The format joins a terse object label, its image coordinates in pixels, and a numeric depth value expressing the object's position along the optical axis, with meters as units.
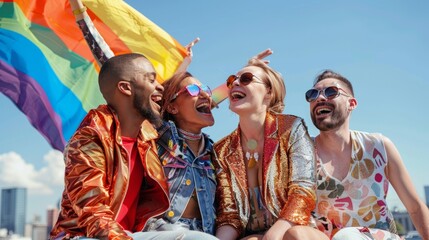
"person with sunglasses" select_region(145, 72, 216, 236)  4.39
